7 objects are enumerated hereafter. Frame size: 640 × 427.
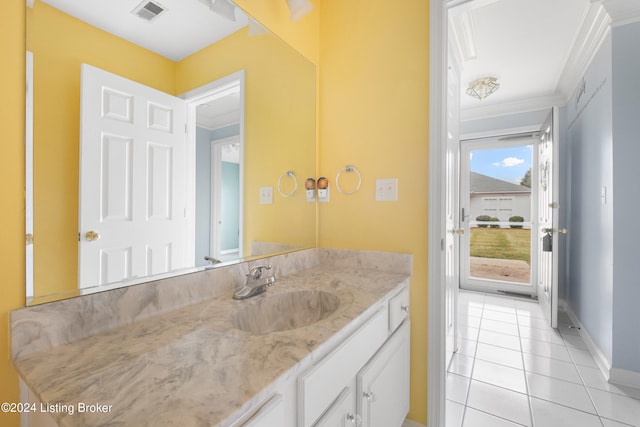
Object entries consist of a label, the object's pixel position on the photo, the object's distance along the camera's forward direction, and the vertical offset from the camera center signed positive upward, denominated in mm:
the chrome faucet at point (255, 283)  1047 -284
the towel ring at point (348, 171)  1580 +216
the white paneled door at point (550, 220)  2609 -71
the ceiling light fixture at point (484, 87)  2908 +1343
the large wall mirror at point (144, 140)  712 +238
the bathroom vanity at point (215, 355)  480 -318
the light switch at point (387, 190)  1463 +122
